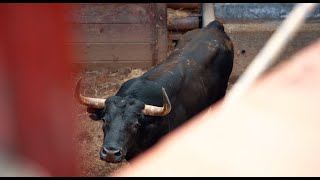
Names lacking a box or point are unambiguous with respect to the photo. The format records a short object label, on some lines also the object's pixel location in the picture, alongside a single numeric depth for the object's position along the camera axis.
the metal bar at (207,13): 12.73
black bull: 7.16
